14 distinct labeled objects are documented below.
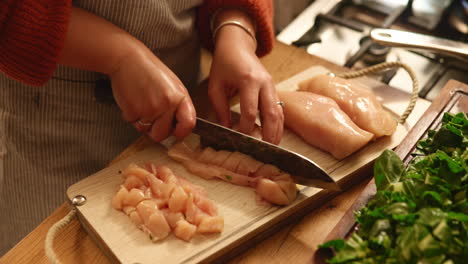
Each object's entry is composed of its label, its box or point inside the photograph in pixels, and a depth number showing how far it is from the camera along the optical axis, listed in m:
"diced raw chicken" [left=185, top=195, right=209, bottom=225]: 1.12
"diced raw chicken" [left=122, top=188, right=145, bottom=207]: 1.16
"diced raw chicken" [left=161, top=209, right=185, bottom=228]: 1.13
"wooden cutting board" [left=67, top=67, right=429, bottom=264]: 1.08
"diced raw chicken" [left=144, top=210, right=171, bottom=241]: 1.10
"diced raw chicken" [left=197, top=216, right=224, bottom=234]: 1.10
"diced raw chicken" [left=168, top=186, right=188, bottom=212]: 1.14
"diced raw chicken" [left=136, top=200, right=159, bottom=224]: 1.12
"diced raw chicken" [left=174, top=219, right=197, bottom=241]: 1.09
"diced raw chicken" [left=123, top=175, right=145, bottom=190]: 1.21
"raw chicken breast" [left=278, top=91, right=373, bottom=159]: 1.32
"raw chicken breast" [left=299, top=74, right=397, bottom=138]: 1.38
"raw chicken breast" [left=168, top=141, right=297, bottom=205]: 1.17
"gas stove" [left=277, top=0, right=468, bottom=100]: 1.72
